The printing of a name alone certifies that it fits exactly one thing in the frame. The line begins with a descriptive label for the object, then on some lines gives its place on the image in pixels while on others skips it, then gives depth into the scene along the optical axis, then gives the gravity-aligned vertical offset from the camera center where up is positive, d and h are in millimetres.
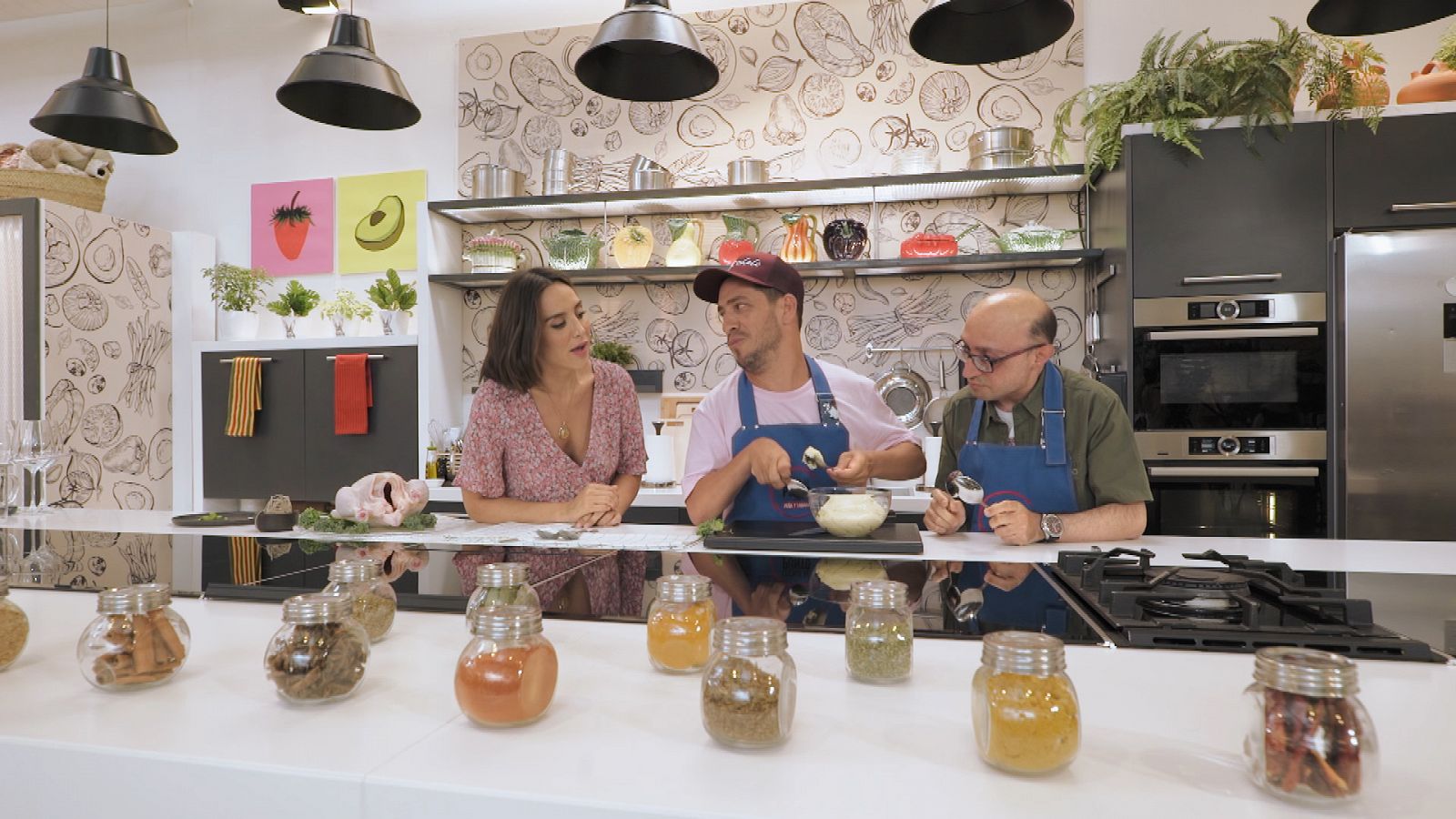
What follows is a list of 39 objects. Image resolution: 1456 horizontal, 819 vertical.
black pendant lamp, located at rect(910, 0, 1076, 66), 1878 +861
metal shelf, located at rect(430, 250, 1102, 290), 3836 +659
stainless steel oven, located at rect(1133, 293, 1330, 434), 3303 +170
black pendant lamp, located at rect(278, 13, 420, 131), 2344 +911
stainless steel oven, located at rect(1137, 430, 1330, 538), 3311 -301
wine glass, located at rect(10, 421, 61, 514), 2602 -114
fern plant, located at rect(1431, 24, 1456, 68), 3326 +1398
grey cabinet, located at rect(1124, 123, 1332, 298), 3285 +750
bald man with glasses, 2154 -53
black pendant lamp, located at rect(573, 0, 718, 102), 2039 +885
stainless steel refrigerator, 3168 +77
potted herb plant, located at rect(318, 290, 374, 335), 4641 +530
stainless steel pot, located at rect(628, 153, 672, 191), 4207 +1140
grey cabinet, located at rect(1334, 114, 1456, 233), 3195 +876
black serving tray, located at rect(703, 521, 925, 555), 1770 -284
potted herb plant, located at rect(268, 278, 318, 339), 4629 +565
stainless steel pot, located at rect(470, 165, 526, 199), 4324 +1145
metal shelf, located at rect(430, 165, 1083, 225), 3861 +1029
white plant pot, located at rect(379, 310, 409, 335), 4488 +452
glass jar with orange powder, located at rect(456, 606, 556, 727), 837 -260
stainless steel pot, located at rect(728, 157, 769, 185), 4070 +1121
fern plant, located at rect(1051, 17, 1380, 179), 3254 +1251
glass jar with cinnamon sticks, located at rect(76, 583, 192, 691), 971 -270
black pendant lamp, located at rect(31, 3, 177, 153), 2771 +976
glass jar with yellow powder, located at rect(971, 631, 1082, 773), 727 -259
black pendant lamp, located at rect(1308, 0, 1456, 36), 1883 +888
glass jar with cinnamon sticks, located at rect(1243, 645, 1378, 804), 683 -265
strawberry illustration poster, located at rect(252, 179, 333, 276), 4926 +1052
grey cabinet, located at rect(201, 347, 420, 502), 4340 -140
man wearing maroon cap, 2500 -21
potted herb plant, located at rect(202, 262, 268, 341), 4699 +635
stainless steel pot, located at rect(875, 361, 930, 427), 4199 +70
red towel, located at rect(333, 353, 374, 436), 4301 +77
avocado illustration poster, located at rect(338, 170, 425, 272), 4793 +1061
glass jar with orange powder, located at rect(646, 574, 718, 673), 1019 -264
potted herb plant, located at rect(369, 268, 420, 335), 4457 +563
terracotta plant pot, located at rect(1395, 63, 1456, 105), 3309 +1243
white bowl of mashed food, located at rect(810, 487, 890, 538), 1850 -228
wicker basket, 4332 +1154
